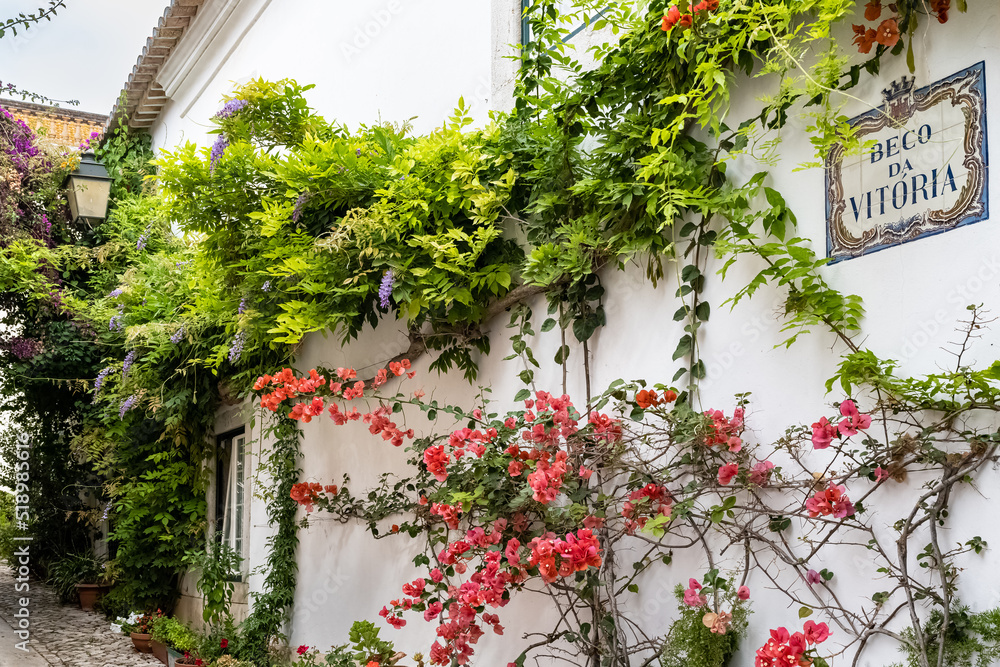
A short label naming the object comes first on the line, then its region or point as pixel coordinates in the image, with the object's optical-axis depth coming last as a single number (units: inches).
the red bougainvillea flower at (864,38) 94.8
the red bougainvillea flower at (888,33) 93.0
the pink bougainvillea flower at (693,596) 108.2
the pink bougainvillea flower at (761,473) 105.2
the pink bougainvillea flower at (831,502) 92.8
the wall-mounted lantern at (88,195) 323.0
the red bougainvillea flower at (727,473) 105.2
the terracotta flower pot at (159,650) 273.4
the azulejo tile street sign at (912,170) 87.7
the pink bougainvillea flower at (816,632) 88.4
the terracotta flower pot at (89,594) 376.8
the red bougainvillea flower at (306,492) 172.9
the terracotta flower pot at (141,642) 286.4
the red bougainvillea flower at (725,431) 107.2
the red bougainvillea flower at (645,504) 113.3
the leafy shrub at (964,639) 81.6
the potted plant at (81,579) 377.1
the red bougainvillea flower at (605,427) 120.6
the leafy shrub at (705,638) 106.9
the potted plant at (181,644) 254.1
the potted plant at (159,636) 276.5
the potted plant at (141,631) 286.7
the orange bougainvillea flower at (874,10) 93.5
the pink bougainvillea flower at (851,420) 89.5
